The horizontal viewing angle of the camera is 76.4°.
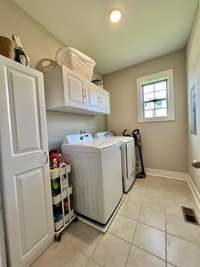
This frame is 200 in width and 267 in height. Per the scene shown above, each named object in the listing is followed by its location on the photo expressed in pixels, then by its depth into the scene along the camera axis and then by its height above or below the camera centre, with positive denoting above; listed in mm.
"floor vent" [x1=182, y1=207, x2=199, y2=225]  1556 -1185
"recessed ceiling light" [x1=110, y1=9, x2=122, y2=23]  1616 +1475
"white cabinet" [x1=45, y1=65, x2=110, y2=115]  1589 +533
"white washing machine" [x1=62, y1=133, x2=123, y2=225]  1490 -622
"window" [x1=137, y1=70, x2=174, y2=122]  2746 +656
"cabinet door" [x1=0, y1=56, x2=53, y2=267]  987 -278
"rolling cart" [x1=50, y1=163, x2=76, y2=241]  1435 -809
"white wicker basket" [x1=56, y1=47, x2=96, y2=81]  1683 +979
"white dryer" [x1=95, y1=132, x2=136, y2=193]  2209 -638
